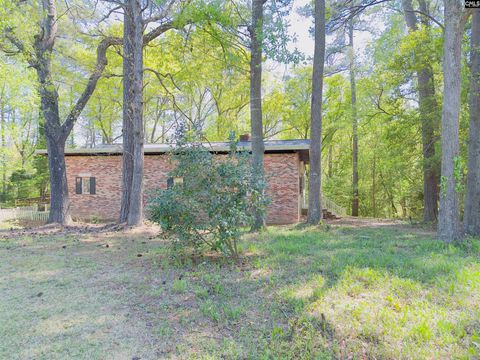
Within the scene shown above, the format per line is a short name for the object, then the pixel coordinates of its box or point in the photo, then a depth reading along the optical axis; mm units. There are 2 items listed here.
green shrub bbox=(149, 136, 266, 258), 4715
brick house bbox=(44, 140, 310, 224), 11875
